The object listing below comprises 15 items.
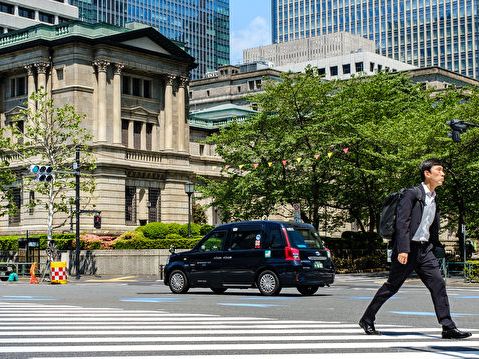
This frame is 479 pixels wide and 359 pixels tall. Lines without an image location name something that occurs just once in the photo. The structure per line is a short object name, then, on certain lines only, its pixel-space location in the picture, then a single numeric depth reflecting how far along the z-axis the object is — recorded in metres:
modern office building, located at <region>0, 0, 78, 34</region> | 107.29
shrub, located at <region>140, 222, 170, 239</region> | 53.50
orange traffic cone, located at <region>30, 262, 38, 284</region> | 40.38
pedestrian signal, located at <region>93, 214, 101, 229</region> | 46.13
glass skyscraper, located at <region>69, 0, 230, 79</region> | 155.12
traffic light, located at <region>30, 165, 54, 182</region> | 42.63
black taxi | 22.58
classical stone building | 61.53
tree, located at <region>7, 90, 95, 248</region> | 49.06
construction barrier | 38.59
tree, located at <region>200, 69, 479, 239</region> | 46.66
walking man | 10.53
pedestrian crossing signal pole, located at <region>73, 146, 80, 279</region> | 45.13
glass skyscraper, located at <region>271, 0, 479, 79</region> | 162.88
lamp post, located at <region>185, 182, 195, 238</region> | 49.59
